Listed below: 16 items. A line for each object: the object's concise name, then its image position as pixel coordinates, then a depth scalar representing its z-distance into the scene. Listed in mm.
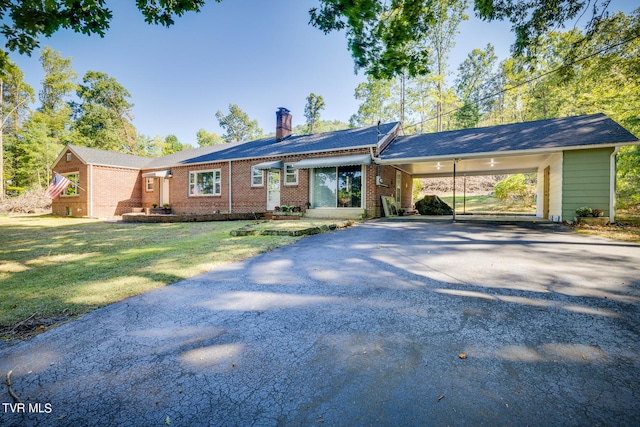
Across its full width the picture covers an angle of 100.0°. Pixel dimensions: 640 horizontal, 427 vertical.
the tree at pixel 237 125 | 50303
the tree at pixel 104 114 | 32344
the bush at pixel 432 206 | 16438
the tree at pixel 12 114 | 27891
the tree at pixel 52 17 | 3766
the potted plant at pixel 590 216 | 8844
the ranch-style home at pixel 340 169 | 9703
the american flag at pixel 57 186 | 15927
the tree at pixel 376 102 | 30406
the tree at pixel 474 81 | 29812
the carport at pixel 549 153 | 9203
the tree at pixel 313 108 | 39406
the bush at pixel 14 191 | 25903
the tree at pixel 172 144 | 44250
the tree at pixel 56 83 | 34438
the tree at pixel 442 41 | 25312
